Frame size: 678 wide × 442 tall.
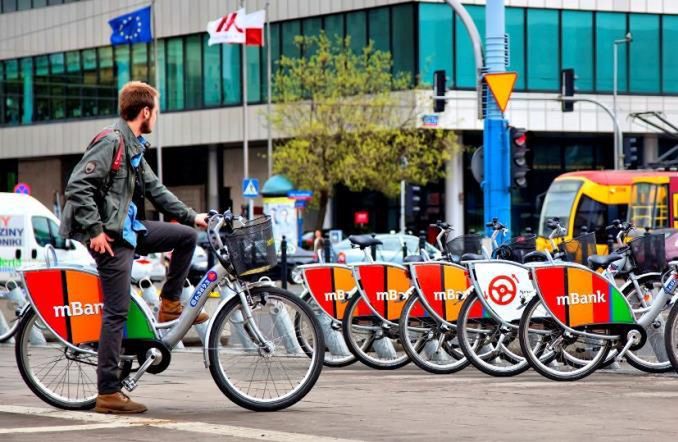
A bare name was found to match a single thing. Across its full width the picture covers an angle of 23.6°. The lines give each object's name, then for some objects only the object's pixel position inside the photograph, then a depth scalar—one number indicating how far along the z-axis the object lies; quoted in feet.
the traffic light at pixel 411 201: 117.60
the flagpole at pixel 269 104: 189.57
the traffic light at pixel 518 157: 72.33
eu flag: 180.34
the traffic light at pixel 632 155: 136.67
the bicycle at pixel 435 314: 42.91
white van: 107.04
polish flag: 169.89
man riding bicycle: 29.63
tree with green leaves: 180.96
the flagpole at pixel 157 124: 186.39
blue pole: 70.38
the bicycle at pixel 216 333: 30.32
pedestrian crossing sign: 159.12
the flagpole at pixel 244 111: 188.34
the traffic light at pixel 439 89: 116.52
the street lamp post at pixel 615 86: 174.24
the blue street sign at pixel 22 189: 163.75
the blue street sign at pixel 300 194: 174.50
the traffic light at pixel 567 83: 123.03
